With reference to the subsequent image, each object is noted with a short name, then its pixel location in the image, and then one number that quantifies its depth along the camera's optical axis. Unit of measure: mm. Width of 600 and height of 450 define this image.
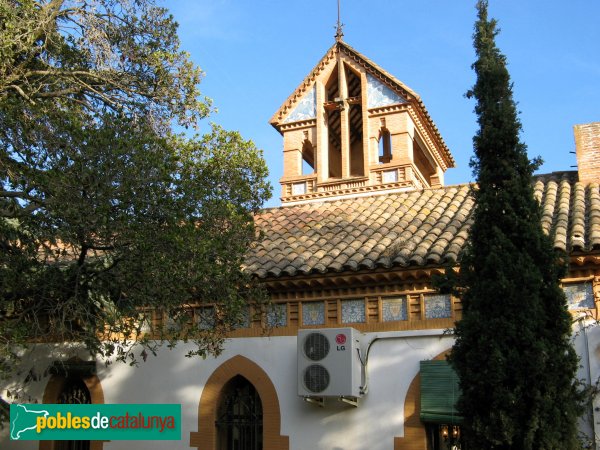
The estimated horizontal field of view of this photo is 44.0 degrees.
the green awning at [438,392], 10969
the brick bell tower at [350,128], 18297
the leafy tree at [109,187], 8992
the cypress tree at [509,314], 8070
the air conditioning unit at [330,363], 11250
